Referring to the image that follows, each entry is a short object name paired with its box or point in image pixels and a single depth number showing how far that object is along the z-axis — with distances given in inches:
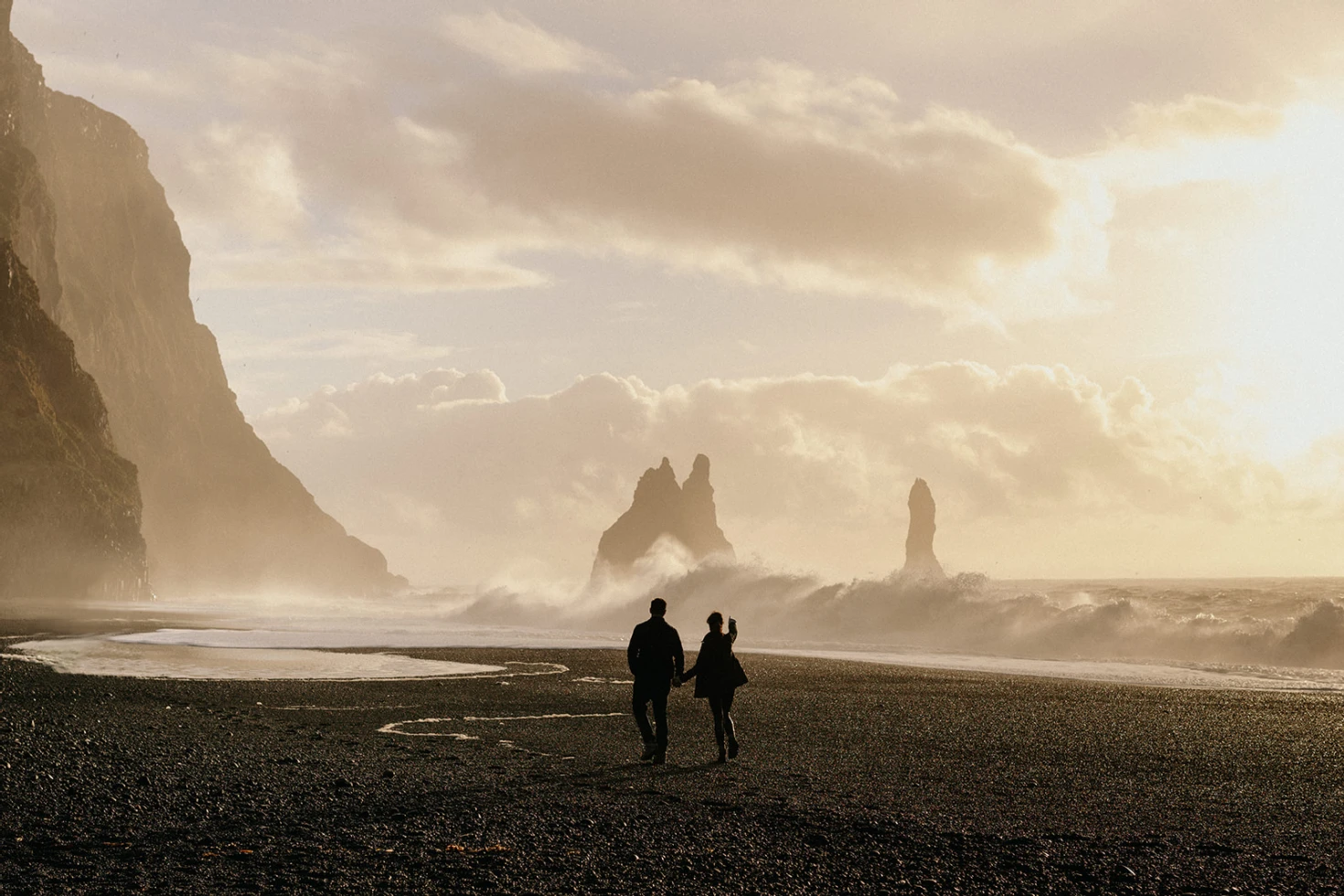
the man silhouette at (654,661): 610.5
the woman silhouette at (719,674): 620.4
